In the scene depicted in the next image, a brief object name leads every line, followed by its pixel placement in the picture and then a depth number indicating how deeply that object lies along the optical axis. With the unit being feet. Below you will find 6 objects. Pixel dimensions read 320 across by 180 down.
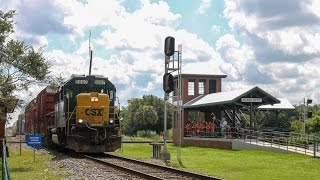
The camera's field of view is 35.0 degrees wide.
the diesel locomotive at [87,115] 77.87
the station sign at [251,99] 121.90
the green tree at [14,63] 64.18
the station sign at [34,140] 74.84
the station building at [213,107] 123.03
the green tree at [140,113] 359.66
